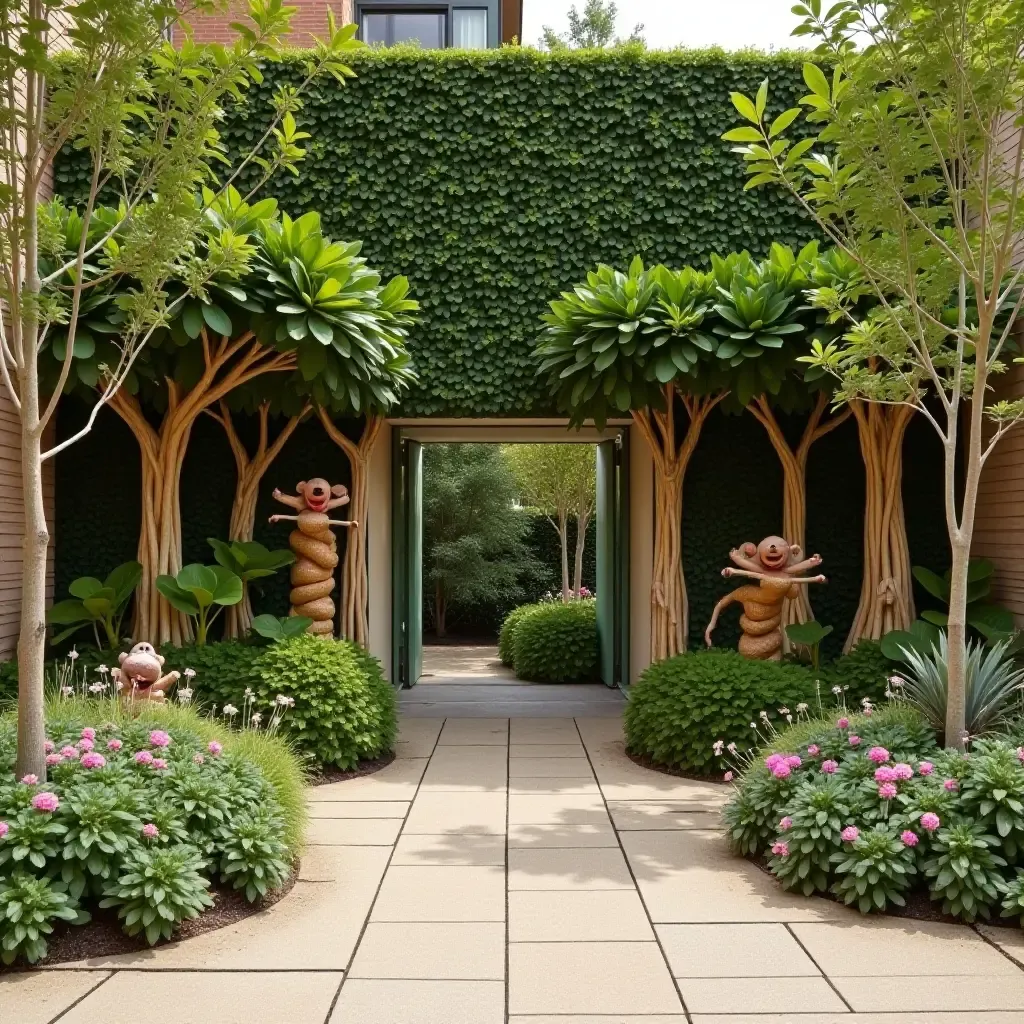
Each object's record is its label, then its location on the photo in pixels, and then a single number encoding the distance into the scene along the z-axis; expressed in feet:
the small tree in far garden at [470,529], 50.31
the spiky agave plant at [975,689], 14.33
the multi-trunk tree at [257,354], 18.33
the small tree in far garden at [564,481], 47.39
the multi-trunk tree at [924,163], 12.92
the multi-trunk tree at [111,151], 11.61
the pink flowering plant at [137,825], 10.47
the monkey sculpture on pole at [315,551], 22.08
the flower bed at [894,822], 11.66
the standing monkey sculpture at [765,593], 21.06
